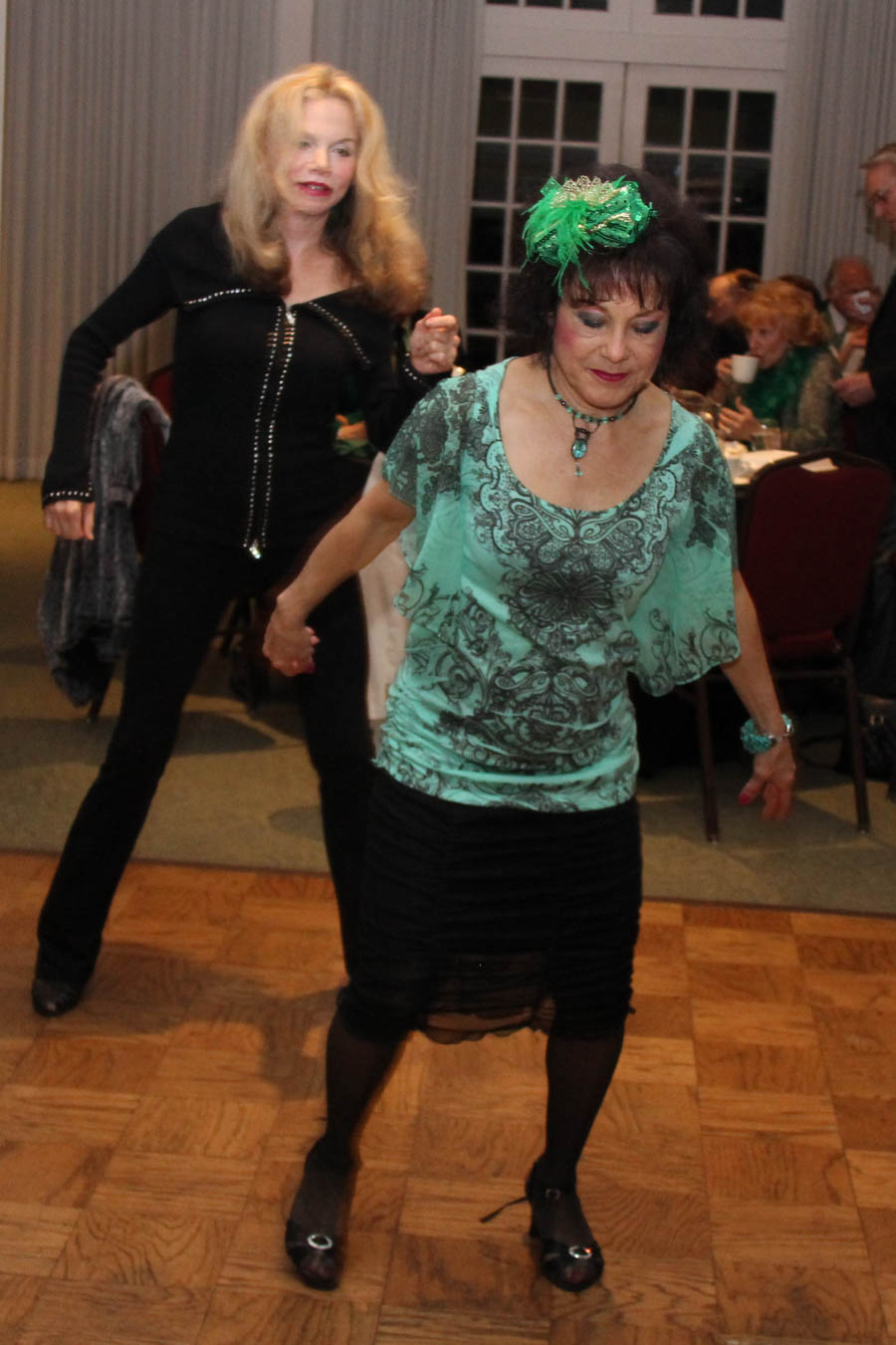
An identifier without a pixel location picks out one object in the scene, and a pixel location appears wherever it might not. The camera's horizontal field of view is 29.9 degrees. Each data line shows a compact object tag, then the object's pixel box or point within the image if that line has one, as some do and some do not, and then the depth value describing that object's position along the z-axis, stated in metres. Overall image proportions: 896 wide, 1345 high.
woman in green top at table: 5.13
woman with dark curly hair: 1.87
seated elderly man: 7.00
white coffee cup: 5.10
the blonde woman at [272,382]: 2.61
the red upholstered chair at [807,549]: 4.12
